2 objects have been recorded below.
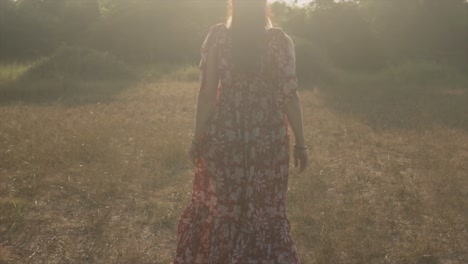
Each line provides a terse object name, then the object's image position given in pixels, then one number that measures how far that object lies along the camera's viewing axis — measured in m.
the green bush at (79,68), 12.50
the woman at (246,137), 2.07
